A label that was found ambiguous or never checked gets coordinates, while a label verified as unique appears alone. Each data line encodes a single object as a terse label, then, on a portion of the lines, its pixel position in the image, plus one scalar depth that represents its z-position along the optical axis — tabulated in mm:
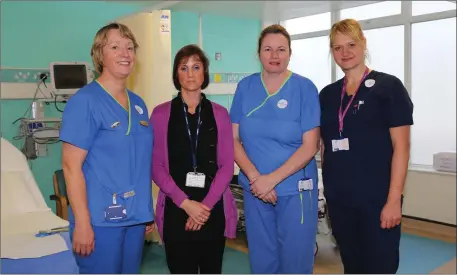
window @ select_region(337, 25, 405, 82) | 4832
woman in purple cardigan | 1738
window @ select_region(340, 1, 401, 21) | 4820
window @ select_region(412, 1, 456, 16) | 4246
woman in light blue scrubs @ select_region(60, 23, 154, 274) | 1457
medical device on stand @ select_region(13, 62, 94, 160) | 4188
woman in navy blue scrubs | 1733
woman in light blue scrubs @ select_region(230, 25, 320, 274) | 1846
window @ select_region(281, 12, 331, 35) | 5656
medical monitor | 4230
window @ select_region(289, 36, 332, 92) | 5828
